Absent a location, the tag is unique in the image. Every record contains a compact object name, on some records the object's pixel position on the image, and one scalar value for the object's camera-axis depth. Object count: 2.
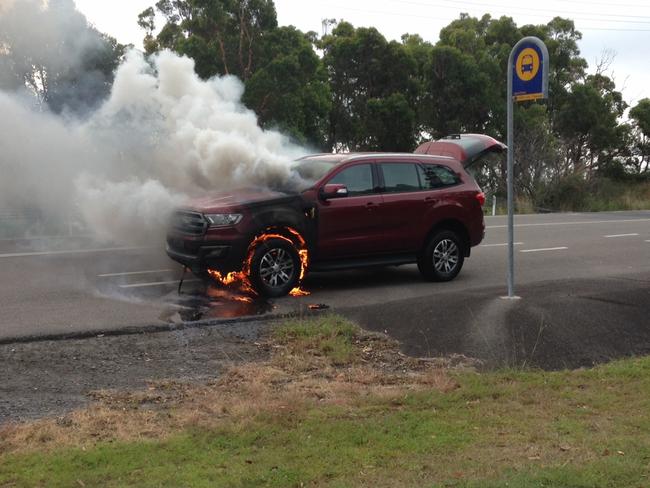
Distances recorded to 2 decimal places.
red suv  9.34
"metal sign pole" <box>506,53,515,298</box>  8.74
